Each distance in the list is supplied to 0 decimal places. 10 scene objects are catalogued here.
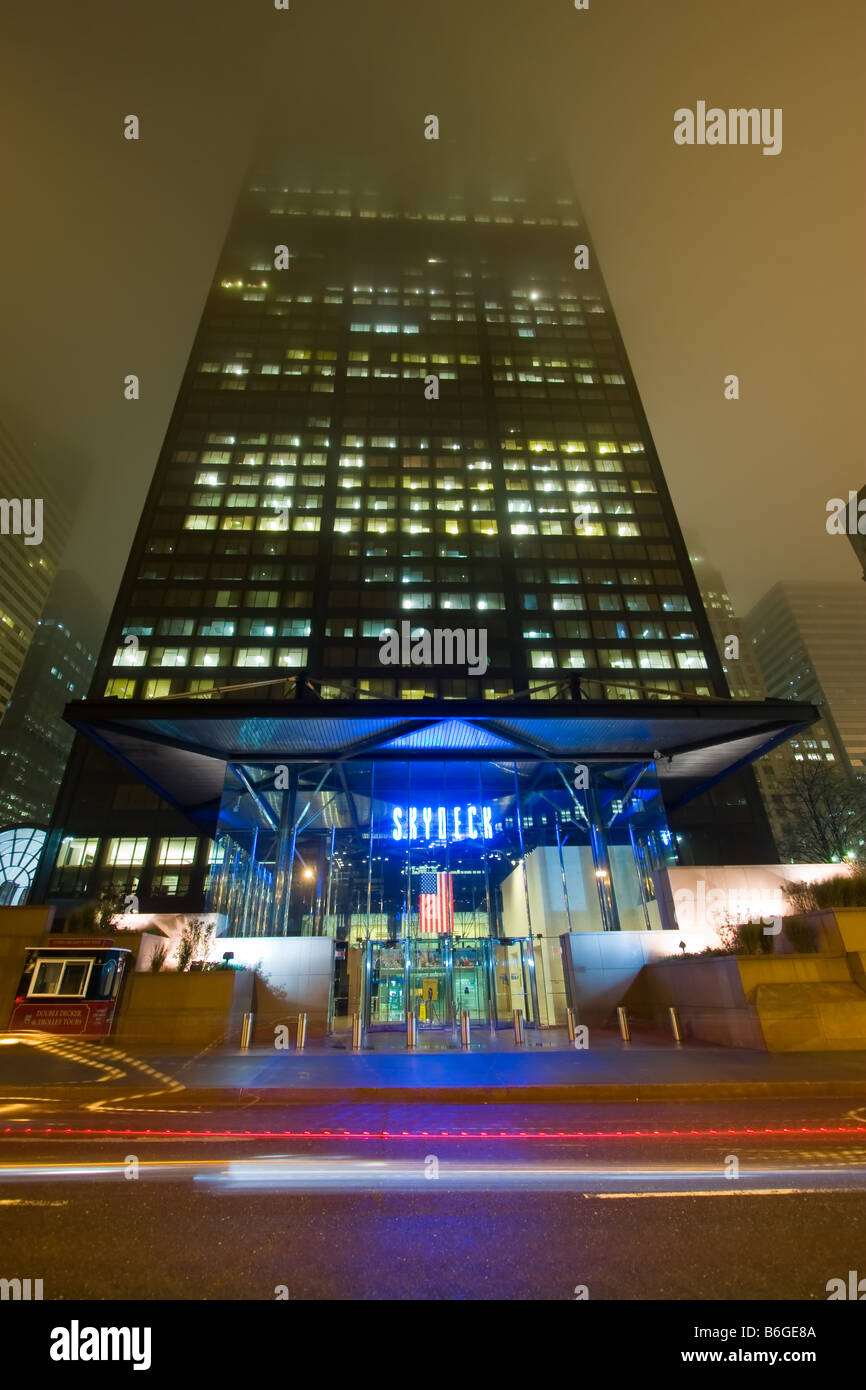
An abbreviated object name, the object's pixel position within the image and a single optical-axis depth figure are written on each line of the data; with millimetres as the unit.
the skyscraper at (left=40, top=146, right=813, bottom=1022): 21703
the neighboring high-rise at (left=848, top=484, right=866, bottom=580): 75888
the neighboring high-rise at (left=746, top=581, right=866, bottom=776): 160625
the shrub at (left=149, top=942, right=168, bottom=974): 16484
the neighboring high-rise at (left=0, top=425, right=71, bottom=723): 124875
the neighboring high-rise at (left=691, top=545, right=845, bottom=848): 116088
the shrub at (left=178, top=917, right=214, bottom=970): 18016
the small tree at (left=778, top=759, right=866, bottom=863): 47094
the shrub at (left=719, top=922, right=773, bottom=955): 14375
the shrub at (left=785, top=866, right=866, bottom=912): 14312
